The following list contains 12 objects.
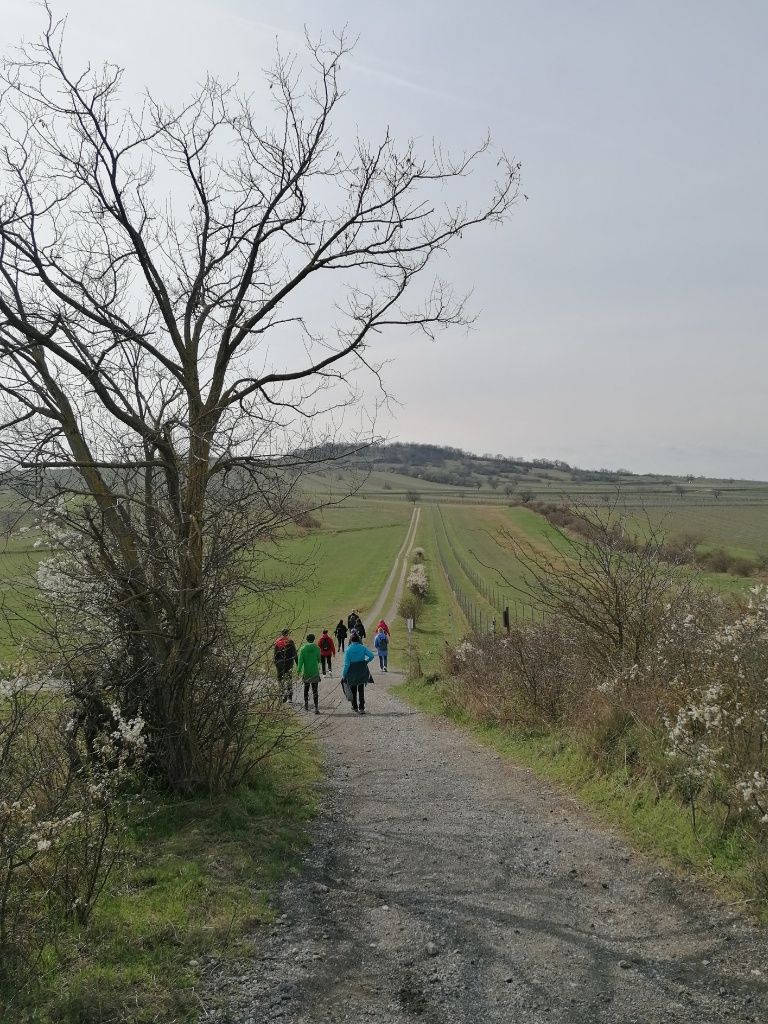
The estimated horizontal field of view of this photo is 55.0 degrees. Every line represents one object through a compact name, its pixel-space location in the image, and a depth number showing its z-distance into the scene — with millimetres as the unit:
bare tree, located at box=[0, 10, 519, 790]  6711
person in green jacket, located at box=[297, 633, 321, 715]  14797
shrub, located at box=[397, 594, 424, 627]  36812
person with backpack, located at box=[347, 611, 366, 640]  19844
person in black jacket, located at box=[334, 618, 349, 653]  25844
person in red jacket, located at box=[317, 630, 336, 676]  20516
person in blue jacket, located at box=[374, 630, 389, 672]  24531
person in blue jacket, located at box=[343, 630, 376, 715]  14898
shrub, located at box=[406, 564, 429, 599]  45156
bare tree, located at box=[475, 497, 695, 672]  10445
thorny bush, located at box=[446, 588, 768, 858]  5957
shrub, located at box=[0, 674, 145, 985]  4242
